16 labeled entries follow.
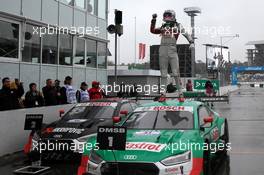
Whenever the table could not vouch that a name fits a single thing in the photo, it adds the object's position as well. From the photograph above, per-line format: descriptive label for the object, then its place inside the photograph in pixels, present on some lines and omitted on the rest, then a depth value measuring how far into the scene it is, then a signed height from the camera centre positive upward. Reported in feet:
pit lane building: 51.37 +6.37
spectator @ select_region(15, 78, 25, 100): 41.55 -0.44
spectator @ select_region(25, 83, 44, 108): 41.50 -1.31
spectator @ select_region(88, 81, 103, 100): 48.11 -0.82
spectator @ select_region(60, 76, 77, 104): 47.24 -0.93
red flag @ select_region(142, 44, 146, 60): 178.70 +14.60
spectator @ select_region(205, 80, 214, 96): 59.92 -0.42
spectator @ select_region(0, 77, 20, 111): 37.47 -1.09
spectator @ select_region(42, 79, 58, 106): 44.60 -0.98
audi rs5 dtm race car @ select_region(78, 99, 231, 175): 20.67 -3.13
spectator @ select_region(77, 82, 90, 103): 47.37 -1.04
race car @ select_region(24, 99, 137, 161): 29.63 -3.40
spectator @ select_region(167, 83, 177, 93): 47.01 -0.34
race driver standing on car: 40.96 +4.52
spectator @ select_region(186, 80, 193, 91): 73.62 -0.34
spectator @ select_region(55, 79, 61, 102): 46.53 -0.38
